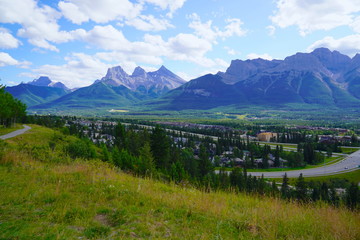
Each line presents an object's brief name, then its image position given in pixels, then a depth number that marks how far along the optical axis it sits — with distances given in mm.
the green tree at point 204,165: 68919
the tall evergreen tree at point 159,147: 54188
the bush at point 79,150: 34038
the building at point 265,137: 157688
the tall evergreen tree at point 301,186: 48819
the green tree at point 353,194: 43853
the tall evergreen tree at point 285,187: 50634
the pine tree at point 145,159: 37816
